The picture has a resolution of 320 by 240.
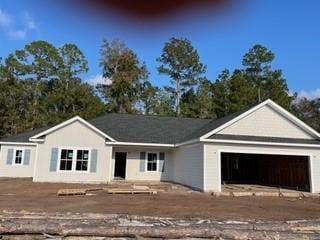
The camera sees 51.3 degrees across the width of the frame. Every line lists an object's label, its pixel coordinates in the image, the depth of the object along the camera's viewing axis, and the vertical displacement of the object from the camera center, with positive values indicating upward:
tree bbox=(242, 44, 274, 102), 51.62 +18.01
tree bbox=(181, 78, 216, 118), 45.07 +9.58
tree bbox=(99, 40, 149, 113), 45.19 +12.94
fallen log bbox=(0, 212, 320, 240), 6.17 -1.08
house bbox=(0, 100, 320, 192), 17.41 +1.28
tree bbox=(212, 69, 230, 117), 44.09 +10.92
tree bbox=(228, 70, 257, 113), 42.59 +10.65
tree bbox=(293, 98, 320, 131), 56.06 +11.67
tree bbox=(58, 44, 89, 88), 47.19 +15.56
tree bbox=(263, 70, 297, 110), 45.00 +12.18
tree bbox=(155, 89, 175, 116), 47.50 +9.92
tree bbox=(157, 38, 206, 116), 48.38 +15.63
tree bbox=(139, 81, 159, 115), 47.42 +10.74
